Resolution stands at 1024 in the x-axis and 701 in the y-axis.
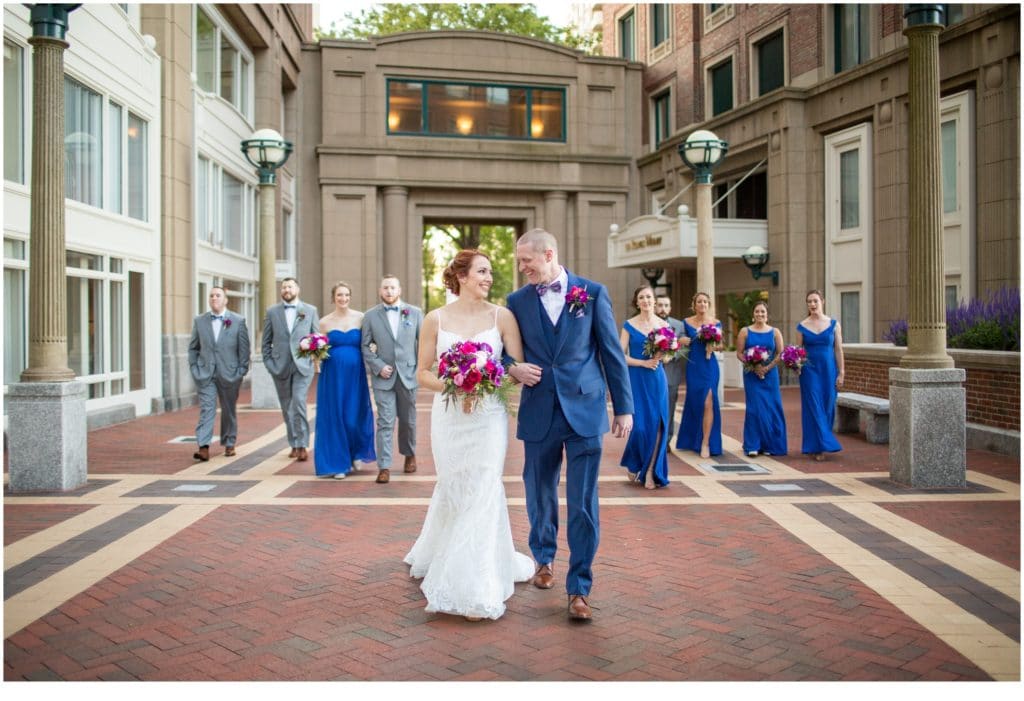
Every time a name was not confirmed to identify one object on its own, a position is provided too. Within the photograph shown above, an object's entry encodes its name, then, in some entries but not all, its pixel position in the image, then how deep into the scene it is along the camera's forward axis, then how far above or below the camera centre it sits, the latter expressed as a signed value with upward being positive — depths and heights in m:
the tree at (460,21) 38.34 +14.22
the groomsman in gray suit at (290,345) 10.78 +0.03
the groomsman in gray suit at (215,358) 10.94 -0.13
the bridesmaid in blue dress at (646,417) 9.16 -0.75
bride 4.95 -0.72
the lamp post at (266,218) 17.29 +2.67
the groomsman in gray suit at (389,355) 9.59 -0.09
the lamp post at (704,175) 16.64 +3.26
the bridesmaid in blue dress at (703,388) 11.20 -0.55
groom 5.07 -0.17
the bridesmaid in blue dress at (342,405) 9.77 -0.64
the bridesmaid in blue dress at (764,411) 11.37 -0.86
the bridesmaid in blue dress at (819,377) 11.12 -0.43
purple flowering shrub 11.63 +0.26
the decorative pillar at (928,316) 8.77 +0.27
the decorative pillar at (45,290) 8.78 +0.59
